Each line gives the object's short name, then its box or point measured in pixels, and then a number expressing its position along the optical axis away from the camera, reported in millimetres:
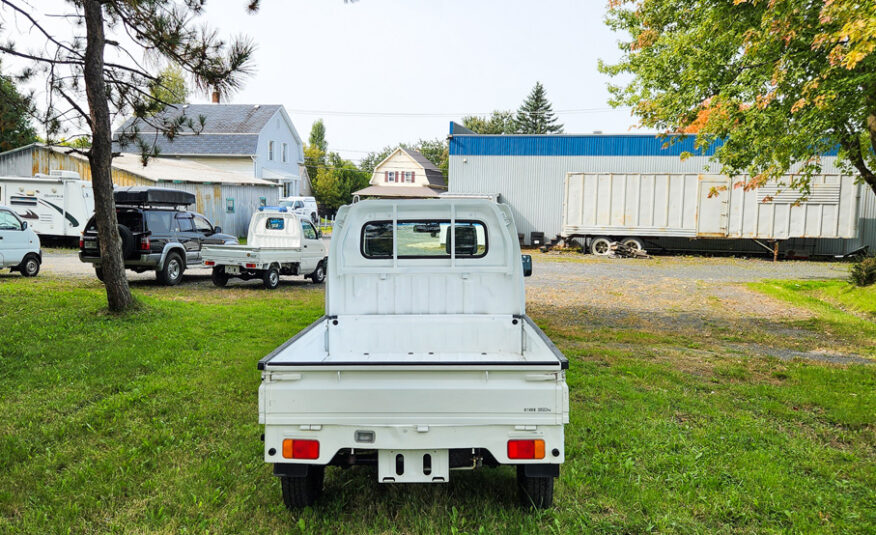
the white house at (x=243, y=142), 38469
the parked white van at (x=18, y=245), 14719
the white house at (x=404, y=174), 63906
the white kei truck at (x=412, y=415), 3488
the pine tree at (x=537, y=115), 85000
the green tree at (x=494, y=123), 94350
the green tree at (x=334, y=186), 63094
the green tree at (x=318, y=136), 92500
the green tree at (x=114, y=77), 8781
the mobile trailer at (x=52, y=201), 22125
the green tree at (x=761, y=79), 7816
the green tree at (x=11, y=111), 8547
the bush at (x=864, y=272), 14031
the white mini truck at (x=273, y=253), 14469
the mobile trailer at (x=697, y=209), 25625
